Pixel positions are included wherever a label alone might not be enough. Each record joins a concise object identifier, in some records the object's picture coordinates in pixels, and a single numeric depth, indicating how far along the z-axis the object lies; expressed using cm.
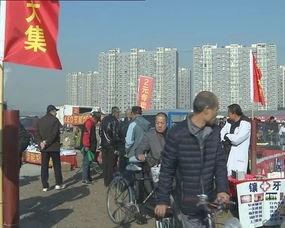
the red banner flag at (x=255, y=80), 1155
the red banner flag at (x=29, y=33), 414
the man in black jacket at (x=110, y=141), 1032
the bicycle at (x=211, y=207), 351
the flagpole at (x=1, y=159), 483
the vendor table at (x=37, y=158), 1412
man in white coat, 748
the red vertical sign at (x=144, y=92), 1886
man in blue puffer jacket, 369
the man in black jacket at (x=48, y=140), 966
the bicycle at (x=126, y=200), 689
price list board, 688
